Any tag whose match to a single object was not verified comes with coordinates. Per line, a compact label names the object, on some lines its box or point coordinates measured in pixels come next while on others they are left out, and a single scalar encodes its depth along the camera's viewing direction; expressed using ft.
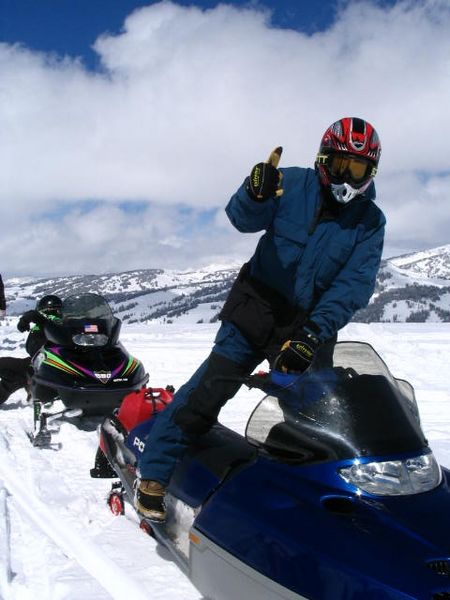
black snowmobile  18.11
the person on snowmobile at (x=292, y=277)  8.98
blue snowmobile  5.82
